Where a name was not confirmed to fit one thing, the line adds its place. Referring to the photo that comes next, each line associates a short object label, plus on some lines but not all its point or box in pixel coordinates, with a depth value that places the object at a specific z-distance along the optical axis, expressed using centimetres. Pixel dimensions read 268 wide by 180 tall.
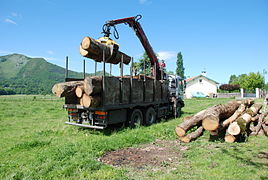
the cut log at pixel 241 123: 651
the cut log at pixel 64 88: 754
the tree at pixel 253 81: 5383
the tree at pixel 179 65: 8106
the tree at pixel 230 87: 5781
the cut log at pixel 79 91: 759
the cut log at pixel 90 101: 734
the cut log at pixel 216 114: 645
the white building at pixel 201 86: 5724
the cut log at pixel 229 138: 659
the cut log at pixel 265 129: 768
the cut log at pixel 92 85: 715
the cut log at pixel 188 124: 704
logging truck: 759
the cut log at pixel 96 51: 788
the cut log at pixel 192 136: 684
